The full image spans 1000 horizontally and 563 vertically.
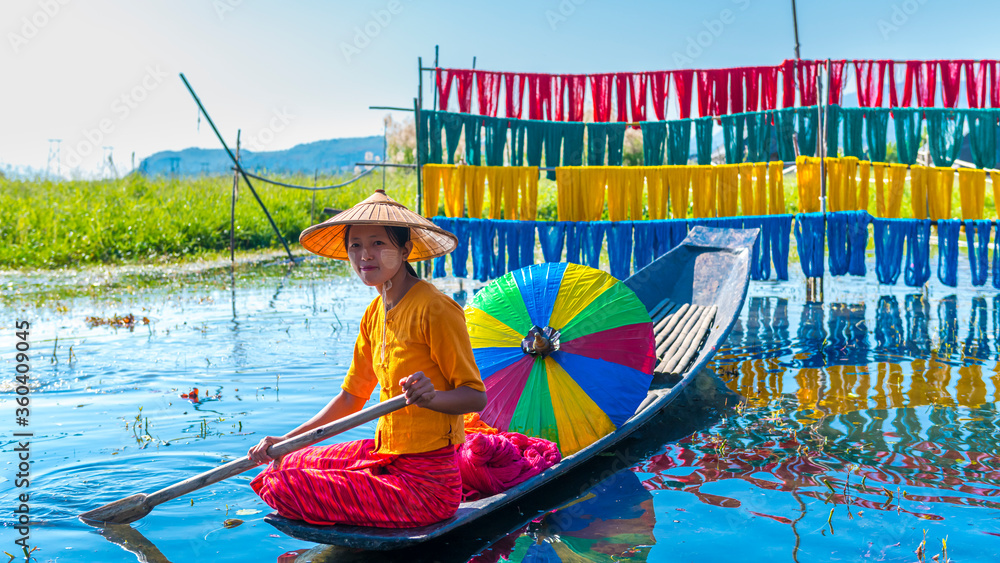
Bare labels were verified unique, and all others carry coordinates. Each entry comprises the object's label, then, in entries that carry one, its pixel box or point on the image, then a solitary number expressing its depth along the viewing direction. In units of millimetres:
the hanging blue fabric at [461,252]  9828
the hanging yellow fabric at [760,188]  9812
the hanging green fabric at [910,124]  9602
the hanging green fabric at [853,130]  9734
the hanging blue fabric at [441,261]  9820
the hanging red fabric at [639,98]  9945
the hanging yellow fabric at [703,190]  9852
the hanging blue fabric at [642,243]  9930
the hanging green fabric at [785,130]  9812
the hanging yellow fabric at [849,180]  9695
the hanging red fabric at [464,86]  9930
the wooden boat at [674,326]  3205
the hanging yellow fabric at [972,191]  9641
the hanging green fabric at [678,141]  9984
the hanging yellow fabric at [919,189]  9727
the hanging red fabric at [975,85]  9570
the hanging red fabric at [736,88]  9844
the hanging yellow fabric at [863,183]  9727
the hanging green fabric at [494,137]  10008
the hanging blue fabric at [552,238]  9969
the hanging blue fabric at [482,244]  9938
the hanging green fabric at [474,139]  9969
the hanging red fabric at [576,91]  10055
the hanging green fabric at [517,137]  10086
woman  3143
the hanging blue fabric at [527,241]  9977
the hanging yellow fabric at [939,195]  9711
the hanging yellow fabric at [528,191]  9977
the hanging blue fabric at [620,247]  9945
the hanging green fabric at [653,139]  10023
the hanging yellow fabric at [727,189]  9852
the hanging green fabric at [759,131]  9859
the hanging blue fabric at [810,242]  9750
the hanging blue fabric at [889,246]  9828
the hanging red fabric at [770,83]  9812
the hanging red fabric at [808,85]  9742
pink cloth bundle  3740
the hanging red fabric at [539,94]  10023
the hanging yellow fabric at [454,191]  9914
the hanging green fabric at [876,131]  9664
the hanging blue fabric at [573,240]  9992
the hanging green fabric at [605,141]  10078
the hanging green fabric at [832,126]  9734
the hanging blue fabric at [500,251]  9977
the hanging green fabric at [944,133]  9609
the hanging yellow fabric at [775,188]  9792
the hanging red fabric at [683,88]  9898
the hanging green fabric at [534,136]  10062
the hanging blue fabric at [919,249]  9766
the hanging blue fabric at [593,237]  9953
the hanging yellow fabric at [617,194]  9961
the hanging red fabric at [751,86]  9844
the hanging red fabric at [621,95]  9977
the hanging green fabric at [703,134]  9992
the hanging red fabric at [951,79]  9547
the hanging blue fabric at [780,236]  9867
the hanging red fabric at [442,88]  9906
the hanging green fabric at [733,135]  9906
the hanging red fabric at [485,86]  9977
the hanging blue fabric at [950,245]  9727
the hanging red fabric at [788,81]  9758
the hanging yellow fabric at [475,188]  9898
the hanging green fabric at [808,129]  9766
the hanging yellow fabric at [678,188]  9875
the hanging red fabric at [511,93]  10000
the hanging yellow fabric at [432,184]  9930
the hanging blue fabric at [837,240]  9742
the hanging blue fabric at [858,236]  9680
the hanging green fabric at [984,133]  9617
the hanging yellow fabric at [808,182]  9750
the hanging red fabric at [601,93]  10016
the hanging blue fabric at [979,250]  9695
